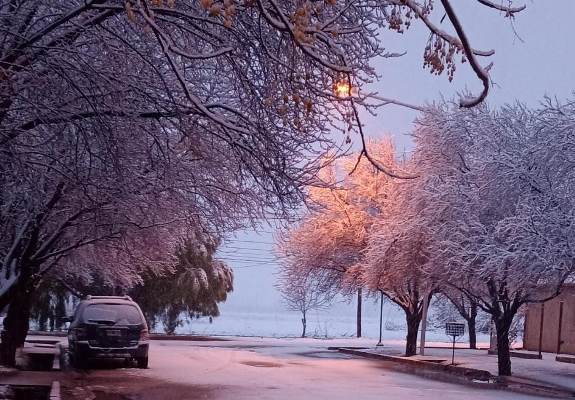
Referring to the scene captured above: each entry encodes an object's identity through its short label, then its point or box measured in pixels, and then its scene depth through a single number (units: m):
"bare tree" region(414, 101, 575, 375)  19.98
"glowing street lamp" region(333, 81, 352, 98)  7.16
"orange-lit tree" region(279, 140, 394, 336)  33.72
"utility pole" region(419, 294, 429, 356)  29.05
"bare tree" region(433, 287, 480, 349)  32.31
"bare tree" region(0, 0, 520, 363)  7.49
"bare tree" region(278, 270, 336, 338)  37.19
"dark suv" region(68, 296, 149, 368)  19.50
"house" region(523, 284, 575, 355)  34.41
